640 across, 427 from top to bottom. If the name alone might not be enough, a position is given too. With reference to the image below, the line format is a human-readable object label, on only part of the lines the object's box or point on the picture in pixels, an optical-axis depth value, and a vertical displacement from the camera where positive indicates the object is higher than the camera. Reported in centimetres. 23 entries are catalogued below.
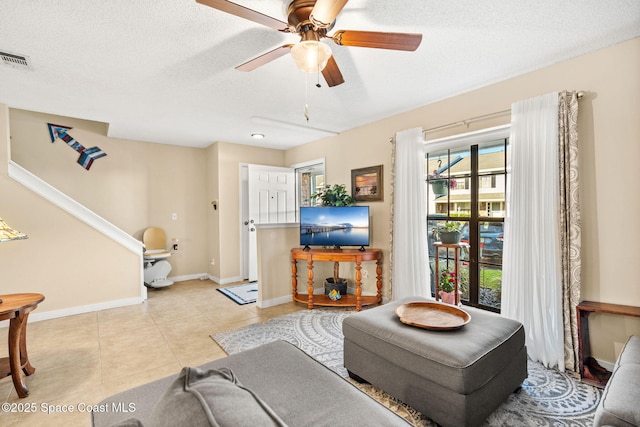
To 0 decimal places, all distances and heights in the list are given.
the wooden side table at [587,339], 204 -94
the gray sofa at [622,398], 117 -81
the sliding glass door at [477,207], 305 +5
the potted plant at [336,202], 389 +15
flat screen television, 372 -16
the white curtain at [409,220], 325 -8
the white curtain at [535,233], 231 -17
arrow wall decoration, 414 +100
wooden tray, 182 -69
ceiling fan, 146 +96
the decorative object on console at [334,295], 377 -105
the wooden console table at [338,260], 351 -66
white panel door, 507 +29
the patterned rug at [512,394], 174 -121
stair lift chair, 454 -70
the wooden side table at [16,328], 197 -78
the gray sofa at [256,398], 65 -68
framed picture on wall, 385 +39
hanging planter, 341 +29
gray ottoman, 154 -86
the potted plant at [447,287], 299 -78
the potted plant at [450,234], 299 -22
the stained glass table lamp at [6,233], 212 -13
